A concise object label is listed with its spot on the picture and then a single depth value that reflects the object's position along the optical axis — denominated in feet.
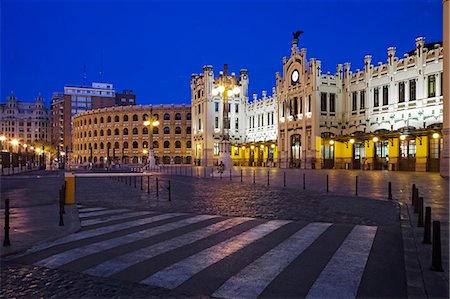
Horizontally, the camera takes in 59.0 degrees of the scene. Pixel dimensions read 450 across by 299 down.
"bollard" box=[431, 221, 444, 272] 20.07
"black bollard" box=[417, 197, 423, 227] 32.53
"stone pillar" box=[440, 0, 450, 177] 99.81
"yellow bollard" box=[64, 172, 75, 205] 48.80
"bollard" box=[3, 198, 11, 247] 26.29
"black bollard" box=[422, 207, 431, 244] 25.66
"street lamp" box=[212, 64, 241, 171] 117.50
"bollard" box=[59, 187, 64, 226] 33.57
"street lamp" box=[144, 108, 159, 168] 174.19
